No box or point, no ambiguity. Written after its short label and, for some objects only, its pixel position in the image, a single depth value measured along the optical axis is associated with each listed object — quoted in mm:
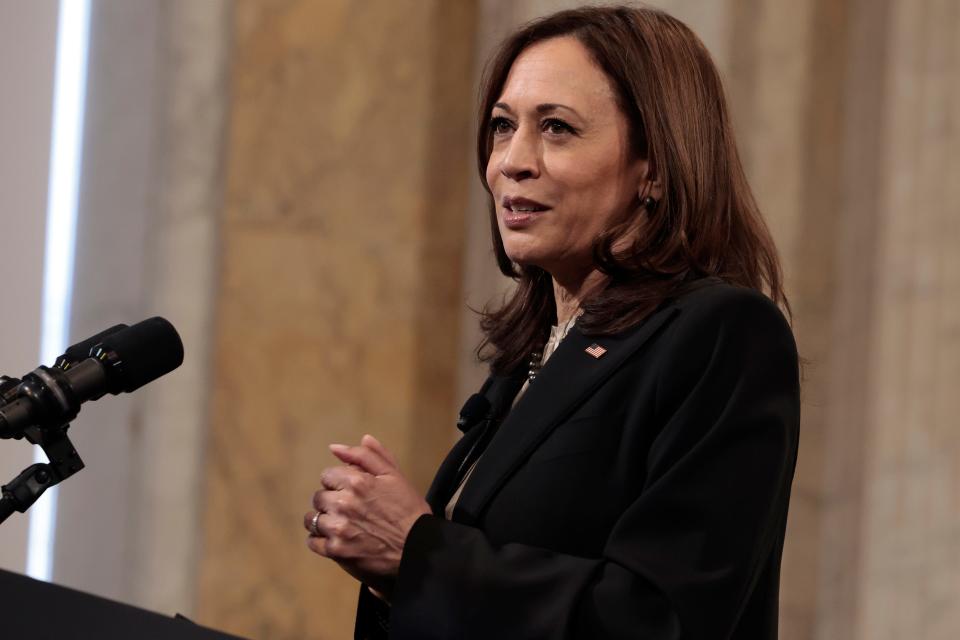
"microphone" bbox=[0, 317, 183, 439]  8355
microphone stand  8356
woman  8458
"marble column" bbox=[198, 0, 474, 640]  9587
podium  8265
